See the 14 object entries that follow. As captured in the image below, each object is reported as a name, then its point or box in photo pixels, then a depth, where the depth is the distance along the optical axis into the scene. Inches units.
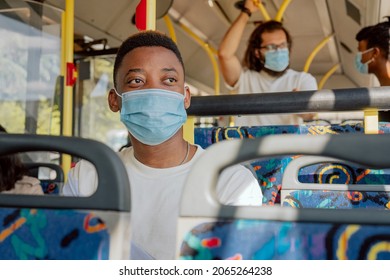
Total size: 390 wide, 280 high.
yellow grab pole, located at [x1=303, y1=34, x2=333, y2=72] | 224.8
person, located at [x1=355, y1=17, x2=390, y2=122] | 119.7
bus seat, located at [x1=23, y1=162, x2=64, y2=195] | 92.8
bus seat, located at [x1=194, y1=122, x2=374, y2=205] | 76.5
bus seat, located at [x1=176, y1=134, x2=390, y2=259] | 28.5
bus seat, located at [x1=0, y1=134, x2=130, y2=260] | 31.0
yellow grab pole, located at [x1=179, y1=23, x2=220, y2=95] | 214.6
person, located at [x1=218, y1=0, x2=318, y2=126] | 105.6
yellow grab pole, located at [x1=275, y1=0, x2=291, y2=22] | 150.2
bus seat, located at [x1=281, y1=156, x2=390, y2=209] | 73.3
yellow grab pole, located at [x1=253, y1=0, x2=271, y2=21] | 120.0
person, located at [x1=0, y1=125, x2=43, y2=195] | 74.5
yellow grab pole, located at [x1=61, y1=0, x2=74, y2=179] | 122.5
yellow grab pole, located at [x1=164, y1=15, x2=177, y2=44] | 136.9
